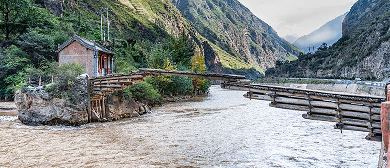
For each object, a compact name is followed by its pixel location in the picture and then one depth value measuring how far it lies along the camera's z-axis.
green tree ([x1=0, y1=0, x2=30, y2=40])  42.38
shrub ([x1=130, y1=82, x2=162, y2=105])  35.30
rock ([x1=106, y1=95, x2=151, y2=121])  28.80
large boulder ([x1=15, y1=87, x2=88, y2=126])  23.77
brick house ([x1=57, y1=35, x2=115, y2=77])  33.38
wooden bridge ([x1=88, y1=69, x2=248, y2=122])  23.38
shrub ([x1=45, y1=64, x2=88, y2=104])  24.70
